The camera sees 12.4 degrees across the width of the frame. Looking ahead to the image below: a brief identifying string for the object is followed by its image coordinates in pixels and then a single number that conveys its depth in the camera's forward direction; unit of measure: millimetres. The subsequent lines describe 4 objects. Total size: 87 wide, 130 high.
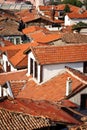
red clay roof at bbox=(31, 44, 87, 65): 24666
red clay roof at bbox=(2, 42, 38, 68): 30953
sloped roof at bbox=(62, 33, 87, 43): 35750
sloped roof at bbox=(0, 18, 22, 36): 50169
